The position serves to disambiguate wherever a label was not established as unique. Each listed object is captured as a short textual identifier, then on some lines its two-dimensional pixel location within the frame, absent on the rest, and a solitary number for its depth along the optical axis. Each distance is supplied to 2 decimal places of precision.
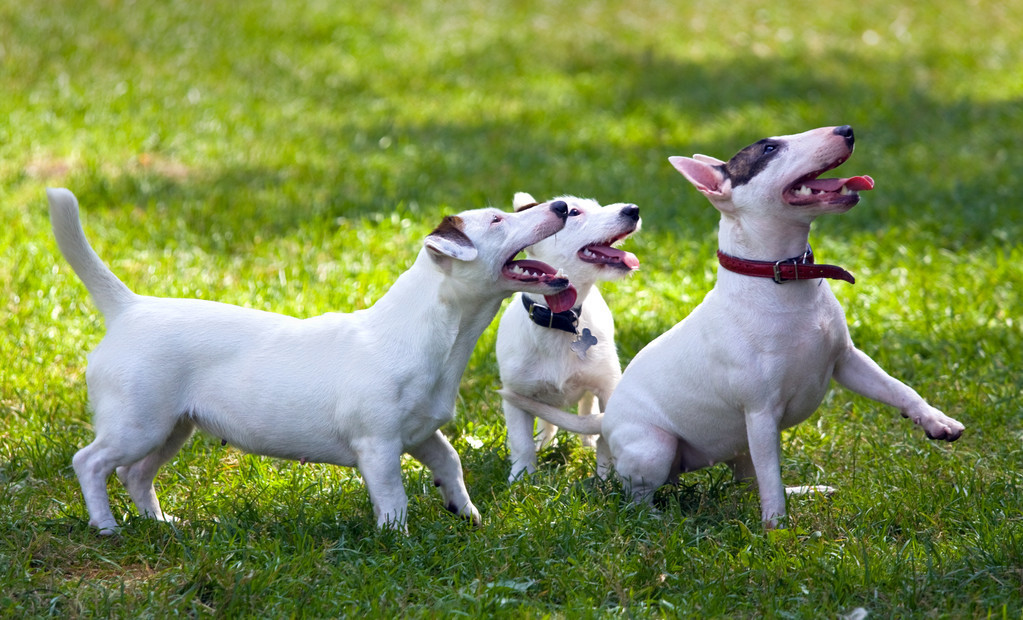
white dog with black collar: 8.91
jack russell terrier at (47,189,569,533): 7.50
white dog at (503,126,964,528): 7.39
